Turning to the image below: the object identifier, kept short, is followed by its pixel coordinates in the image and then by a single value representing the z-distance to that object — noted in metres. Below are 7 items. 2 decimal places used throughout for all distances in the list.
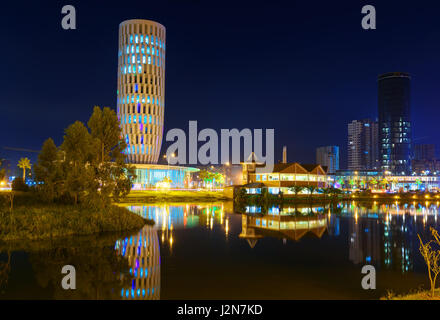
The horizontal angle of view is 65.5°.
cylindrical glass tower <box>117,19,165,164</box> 103.06
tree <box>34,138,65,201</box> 33.16
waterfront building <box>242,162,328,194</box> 83.35
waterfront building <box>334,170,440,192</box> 175.25
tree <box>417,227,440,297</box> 11.74
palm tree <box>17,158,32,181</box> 93.04
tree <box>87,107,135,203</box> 30.84
